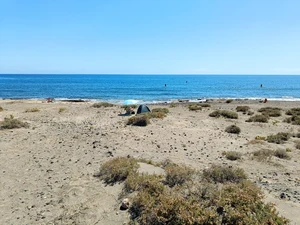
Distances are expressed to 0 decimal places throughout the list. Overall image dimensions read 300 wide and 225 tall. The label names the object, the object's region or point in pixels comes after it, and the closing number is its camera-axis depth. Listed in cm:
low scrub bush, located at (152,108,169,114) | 2102
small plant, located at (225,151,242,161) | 900
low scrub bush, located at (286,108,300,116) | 2065
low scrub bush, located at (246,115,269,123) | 1697
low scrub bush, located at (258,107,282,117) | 2024
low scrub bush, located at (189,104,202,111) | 2386
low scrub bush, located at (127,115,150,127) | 1534
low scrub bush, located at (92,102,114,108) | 2731
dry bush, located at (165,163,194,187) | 626
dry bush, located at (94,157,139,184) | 681
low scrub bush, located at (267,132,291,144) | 1161
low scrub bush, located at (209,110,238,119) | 1877
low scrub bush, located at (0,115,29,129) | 1412
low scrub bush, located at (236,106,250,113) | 2330
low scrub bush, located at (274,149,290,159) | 920
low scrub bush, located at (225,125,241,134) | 1369
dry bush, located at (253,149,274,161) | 895
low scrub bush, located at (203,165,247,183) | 659
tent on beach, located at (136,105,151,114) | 1984
